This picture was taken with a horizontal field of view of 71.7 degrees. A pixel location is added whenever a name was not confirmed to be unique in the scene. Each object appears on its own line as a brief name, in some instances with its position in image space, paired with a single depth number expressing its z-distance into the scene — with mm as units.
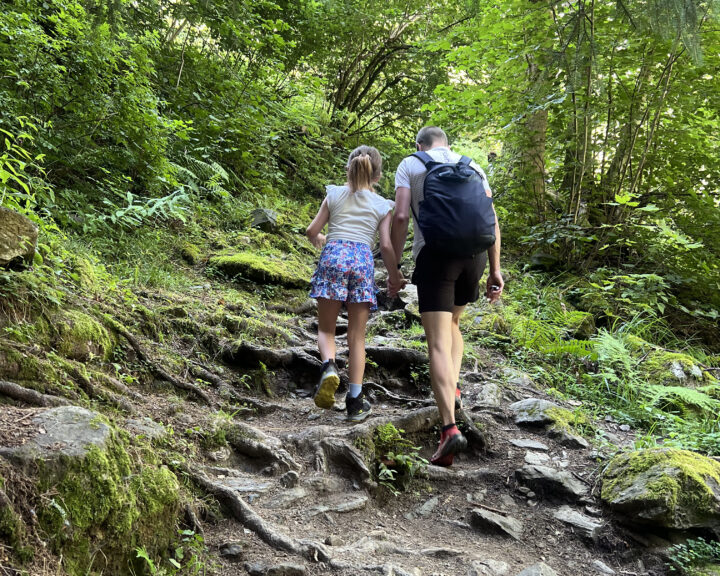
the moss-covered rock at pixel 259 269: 7191
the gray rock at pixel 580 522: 3039
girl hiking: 4238
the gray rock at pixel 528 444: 3974
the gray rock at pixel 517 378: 5353
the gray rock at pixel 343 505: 2992
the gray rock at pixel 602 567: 2812
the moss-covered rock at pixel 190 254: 7094
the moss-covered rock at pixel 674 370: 5375
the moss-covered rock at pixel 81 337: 3188
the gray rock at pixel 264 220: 9203
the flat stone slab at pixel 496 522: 3100
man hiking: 3506
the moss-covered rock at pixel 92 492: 1853
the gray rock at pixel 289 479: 3105
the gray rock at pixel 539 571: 2629
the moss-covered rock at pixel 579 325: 6719
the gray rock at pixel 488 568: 2605
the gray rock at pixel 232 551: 2410
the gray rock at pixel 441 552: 2775
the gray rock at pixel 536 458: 3705
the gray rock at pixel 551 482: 3365
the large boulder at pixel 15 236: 2943
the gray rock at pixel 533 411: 4344
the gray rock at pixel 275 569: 2312
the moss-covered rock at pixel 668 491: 2879
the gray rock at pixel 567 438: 4027
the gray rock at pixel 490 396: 4699
